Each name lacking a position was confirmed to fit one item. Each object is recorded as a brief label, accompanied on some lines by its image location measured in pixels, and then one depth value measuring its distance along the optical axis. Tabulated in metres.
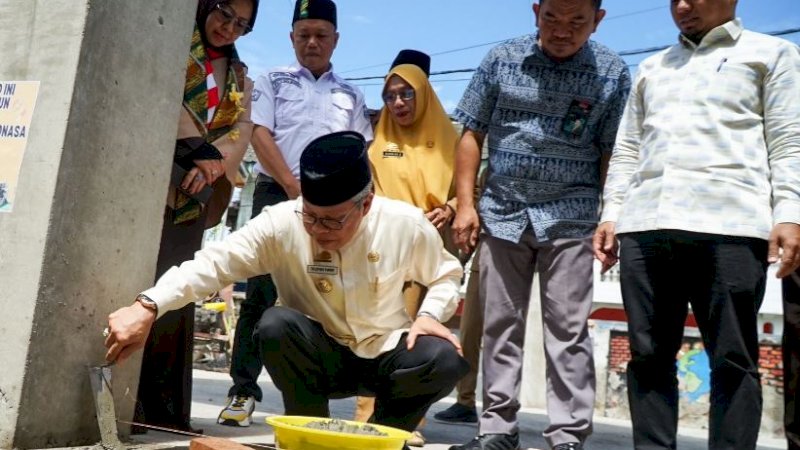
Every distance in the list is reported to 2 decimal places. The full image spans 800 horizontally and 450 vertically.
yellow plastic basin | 1.68
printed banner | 2.18
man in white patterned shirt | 2.30
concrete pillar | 2.07
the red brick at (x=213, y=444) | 1.78
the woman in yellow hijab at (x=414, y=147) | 3.40
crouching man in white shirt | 2.33
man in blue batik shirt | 2.88
